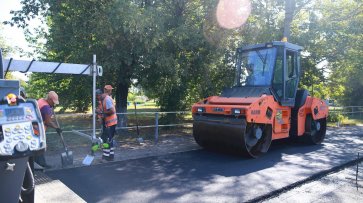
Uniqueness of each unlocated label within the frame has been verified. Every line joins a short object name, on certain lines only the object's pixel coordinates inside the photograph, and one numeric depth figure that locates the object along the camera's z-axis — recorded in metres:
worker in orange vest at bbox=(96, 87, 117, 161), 7.48
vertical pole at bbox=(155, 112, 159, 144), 9.56
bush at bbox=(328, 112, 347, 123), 18.94
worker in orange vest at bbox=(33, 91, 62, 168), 6.32
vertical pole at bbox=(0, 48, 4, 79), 3.80
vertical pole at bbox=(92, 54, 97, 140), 7.68
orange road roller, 7.80
